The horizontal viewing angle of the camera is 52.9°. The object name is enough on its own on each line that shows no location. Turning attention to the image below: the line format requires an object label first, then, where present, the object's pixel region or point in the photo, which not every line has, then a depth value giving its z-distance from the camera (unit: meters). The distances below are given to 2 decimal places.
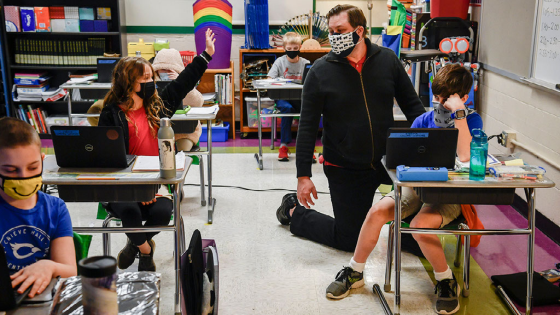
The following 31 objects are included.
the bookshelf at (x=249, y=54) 6.14
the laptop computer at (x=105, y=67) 4.99
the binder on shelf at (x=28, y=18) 5.90
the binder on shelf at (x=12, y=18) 5.90
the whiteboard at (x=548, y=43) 3.44
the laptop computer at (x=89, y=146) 2.30
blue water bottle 2.25
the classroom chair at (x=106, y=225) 2.76
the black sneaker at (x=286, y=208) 3.59
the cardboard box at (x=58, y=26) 5.99
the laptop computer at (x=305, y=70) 4.89
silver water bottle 2.27
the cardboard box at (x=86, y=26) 6.01
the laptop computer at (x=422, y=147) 2.29
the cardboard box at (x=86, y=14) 6.01
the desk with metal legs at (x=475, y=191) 2.22
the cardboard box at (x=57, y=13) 5.98
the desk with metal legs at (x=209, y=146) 3.71
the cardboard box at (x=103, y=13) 6.08
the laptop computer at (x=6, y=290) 1.26
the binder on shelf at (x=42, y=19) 5.90
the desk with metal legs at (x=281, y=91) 5.02
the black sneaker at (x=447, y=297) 2.57
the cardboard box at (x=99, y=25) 6.03
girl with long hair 2.74
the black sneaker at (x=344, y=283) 2.72
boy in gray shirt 5.54
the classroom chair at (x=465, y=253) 2.60
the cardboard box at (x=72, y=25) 5.98
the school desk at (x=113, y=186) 2.26
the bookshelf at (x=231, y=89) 6.13
